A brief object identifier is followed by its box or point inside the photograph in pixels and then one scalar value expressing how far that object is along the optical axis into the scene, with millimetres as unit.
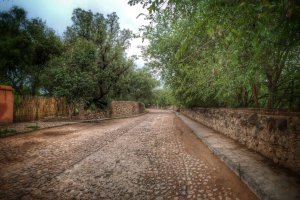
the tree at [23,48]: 22844
